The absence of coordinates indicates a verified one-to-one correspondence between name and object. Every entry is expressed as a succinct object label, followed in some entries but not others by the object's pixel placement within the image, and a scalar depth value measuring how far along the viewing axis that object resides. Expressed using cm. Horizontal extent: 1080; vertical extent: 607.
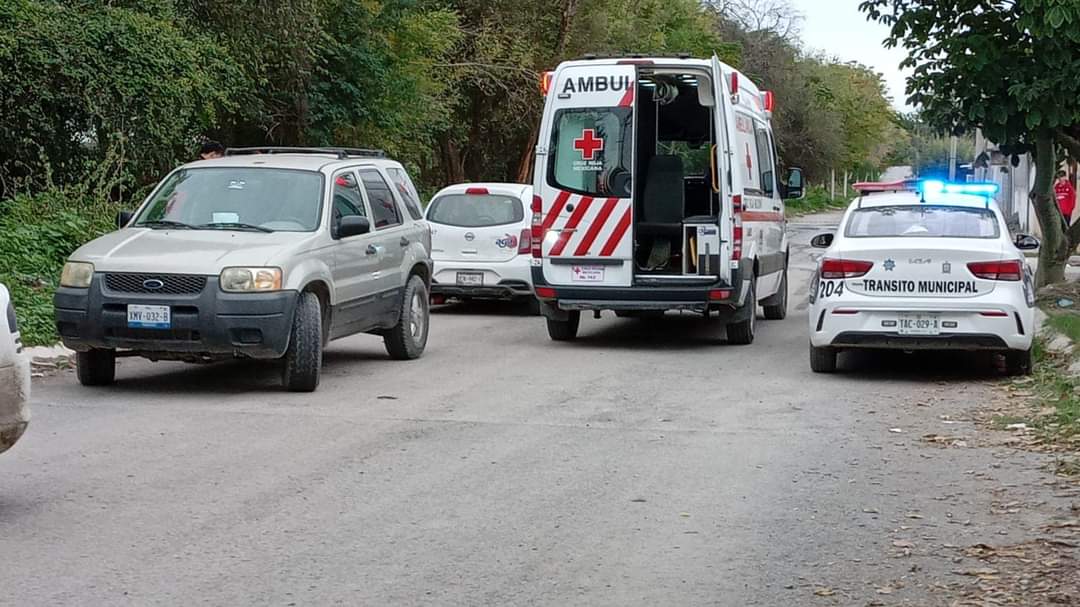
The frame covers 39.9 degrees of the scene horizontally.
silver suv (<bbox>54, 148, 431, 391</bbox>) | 1102
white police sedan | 1244
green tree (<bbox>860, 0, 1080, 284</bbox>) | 1628
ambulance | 1487
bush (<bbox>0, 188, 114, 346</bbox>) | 1431
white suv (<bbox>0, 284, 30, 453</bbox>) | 717
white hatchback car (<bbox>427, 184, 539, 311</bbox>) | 1856
